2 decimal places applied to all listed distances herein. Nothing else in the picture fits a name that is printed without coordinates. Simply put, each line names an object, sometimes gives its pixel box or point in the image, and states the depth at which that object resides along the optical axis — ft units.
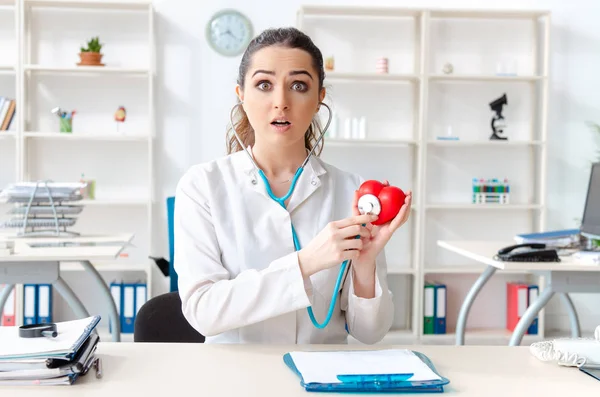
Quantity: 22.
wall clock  14.71
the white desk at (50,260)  8.64
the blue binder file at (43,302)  13.94
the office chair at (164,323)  5.85
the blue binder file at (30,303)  13.92
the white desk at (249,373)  3.50
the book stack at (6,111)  13.91
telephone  8.98
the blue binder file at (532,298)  15.03
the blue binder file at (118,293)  14.22
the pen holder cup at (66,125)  14.06
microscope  14.92
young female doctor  4.68
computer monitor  10.36
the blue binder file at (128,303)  14.14
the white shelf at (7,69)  13.76
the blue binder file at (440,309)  14.67
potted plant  13.91
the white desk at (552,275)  8.89
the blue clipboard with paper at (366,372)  3.51
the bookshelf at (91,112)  14.47
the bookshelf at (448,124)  14.99
